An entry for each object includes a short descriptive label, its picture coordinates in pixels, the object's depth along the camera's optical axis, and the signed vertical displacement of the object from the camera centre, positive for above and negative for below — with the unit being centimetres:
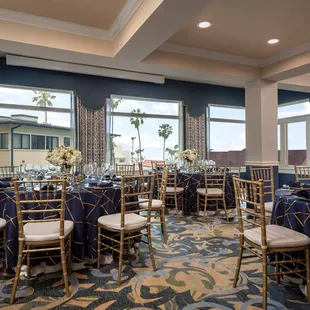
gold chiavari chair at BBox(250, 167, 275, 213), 373 -37
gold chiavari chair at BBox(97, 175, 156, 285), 271 -68
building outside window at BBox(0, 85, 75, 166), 638 +99
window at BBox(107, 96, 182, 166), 750 +96
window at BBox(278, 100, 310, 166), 832 +89
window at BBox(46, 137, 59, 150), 690 +50
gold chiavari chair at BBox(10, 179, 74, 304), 234 -64
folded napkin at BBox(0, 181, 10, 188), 311 -27
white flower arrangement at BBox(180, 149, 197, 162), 634 +11
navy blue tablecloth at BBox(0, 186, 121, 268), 280 -61
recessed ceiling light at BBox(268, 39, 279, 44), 507 +229
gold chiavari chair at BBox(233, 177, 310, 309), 222 -71
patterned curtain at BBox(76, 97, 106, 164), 676 +71
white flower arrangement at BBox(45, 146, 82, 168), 351 +5
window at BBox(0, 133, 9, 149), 645 +50
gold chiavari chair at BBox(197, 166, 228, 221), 525 -61
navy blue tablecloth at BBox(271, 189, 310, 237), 244 -52
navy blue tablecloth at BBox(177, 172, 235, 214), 569 -53
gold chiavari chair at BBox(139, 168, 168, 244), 361 -69
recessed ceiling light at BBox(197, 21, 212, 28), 439 +228
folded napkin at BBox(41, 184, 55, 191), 293 -30
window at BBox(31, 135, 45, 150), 680 +50
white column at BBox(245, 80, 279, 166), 626 +88
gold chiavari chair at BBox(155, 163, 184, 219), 534 -60
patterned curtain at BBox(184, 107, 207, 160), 805 +82
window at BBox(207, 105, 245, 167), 865 +84
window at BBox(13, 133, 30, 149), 658 +51
